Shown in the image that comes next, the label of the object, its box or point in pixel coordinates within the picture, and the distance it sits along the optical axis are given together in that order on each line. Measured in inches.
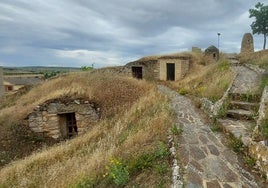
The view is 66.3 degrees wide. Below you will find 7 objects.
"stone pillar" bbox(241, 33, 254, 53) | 770.2
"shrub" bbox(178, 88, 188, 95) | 429.6
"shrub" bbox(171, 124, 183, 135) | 192.0
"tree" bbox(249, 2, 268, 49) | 993.5
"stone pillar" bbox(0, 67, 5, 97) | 1074.9
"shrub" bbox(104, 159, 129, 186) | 138.3
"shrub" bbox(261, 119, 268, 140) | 155.1
